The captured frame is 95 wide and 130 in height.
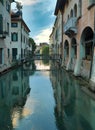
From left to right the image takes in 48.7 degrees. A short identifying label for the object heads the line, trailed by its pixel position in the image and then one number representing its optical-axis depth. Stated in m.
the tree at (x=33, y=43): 48.21
